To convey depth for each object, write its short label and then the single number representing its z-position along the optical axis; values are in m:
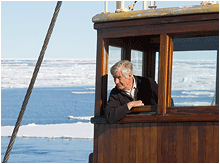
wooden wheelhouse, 8.59
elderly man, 9.23
